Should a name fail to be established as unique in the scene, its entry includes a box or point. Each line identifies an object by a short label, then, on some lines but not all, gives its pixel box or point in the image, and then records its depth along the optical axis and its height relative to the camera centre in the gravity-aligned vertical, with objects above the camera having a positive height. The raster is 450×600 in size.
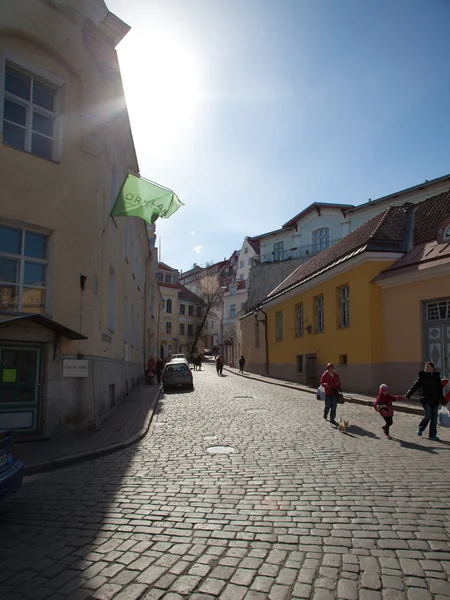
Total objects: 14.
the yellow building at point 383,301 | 15.95 +2.00
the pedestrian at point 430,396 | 9.84 -0.95
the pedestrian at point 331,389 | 12.02 -0.98
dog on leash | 10.54 -1.70
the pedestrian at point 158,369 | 30.62 -1.22
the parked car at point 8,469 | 5.18 -1.39
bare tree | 72.00 +9.60
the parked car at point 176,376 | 24.02 -1.33
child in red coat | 10.04 -1.18
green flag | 11.85 +3.86
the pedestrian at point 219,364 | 36.59 -1.06
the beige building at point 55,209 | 9.95 +3.26
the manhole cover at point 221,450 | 8.49 -1.85
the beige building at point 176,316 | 72.69 +5.78
